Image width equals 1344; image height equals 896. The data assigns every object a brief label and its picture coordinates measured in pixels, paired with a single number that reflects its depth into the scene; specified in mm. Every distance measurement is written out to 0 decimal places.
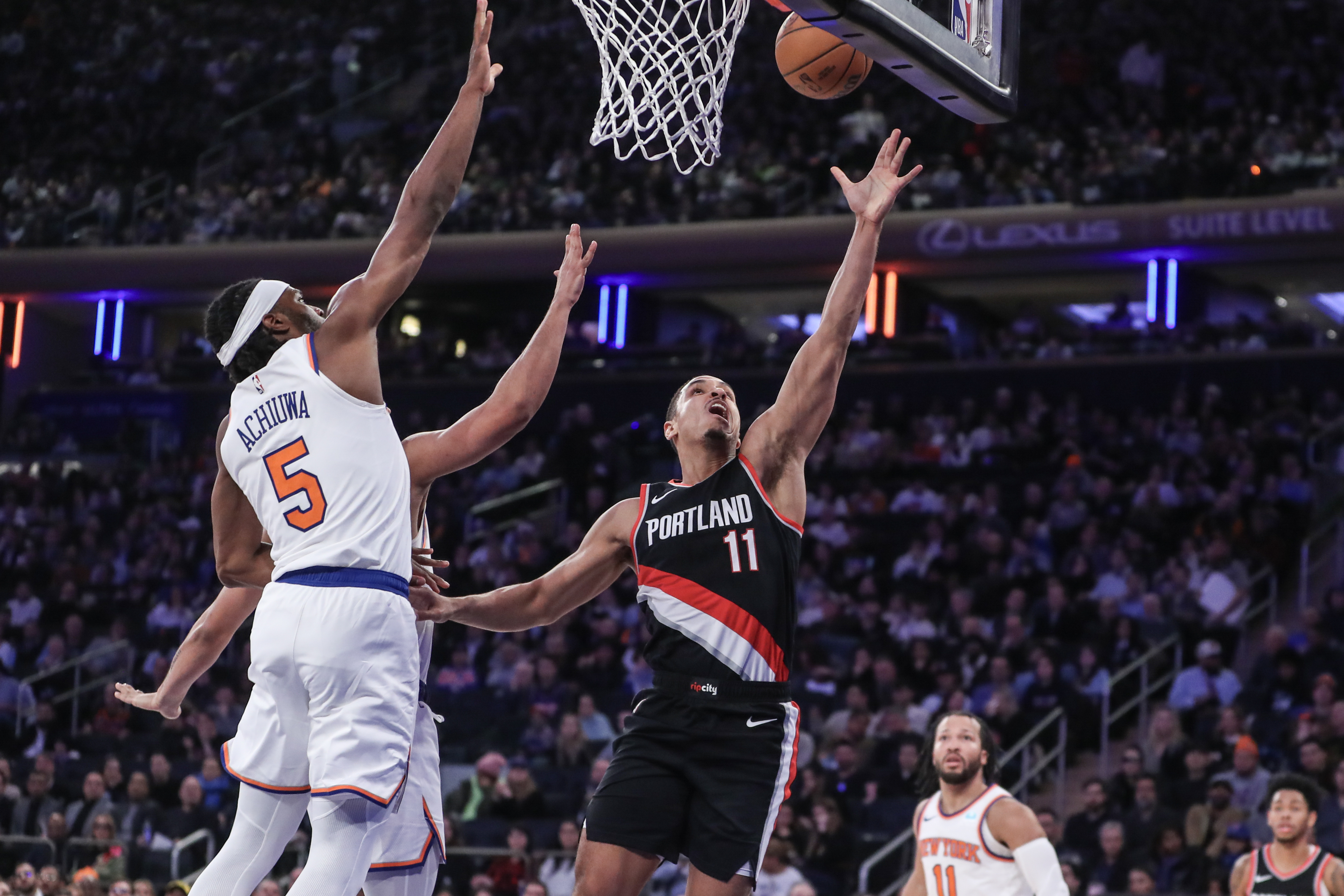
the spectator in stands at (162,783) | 15109
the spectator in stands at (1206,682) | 14336
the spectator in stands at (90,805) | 14805
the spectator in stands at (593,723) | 15023
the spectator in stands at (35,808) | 14961
